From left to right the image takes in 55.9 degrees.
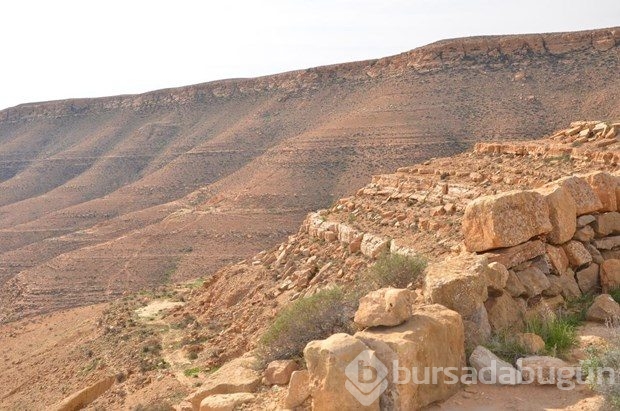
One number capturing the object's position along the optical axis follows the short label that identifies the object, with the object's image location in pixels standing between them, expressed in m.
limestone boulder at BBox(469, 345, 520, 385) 6.36
